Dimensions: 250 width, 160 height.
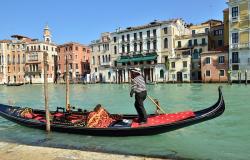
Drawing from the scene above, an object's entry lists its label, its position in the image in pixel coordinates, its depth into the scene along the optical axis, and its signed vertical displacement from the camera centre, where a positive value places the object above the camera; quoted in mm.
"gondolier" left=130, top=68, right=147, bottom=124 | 6738 -177
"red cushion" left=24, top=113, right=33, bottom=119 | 8991 -1008
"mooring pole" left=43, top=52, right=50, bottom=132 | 7739 -231
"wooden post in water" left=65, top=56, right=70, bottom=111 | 10609 -232
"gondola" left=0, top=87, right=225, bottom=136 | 6143 -1070
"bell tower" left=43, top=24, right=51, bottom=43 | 59897 +9229
